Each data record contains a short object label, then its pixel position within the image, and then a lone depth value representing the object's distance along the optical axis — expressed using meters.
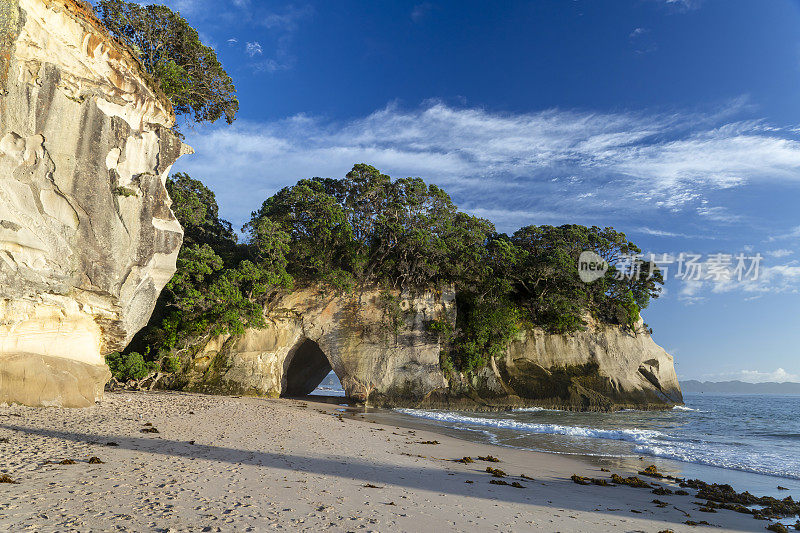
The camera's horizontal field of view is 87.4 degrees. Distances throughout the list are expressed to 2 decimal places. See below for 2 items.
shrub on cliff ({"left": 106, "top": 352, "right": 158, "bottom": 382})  19.38
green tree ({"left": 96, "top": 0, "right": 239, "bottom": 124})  16.92
